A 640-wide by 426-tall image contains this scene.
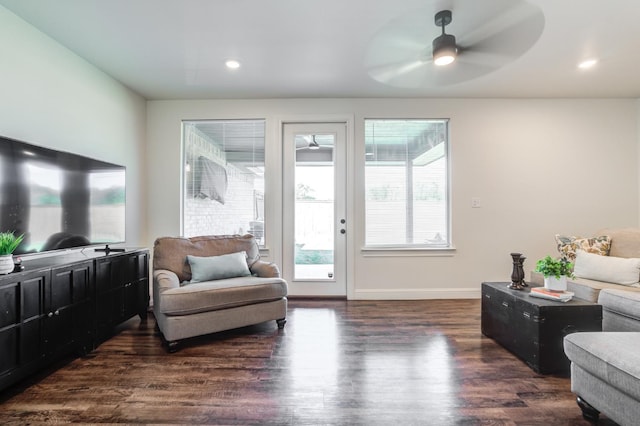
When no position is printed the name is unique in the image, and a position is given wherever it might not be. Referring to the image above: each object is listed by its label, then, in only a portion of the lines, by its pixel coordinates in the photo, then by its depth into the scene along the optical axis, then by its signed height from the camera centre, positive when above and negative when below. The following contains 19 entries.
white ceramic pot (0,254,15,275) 1.58 -0.28
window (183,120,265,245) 3.68 +0.36
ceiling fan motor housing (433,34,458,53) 2.12 +1.24
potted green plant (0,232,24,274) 1.58 -0.22
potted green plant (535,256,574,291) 2.01 -0.41
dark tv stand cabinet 1.60 -0.62
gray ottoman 1.18 -0.70
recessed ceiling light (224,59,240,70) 2.72 +1.41
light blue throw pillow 2.68 -0.51
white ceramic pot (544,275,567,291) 2.02 -0.49
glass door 3.62 +0.00
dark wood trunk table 1.87 -0.73
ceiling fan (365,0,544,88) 2.04 +1.38
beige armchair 2.24 -0.61
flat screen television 1.81 +0.11
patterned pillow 2.94 -0.33
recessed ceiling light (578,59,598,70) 2.72 +1.41
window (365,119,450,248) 3.66 +0.34
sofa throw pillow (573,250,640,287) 2.55 -0.51
